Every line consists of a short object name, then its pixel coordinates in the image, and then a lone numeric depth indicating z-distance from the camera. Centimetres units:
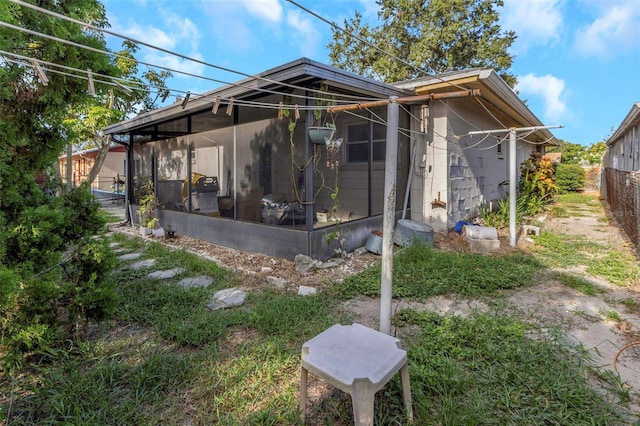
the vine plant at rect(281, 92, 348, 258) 447
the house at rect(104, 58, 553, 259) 461
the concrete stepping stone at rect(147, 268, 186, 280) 418
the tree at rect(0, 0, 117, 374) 219
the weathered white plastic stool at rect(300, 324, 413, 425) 147
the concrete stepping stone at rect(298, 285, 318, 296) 356
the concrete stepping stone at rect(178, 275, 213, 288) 389
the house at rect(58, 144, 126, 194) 1998
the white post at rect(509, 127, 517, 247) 533
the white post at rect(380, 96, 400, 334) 230
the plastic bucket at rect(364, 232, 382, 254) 514
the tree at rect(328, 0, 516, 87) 1564
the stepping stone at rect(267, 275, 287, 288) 388
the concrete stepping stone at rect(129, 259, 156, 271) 461
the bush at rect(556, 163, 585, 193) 1577
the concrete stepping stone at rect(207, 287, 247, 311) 330
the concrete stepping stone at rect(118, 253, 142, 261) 512
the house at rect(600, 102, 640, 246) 541
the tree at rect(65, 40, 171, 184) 936
